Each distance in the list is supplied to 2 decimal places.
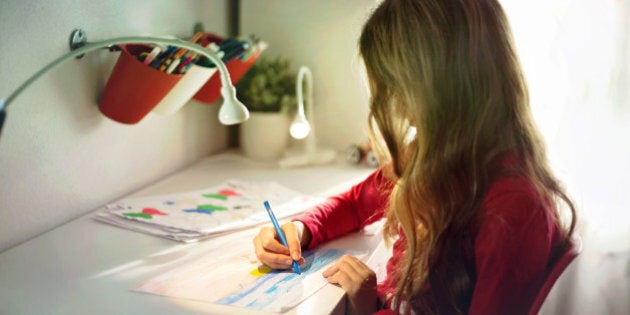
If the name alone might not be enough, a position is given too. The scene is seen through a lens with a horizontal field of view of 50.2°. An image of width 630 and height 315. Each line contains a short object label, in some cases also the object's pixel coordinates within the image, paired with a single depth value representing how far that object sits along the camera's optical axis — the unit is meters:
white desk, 0.89
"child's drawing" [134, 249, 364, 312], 0.92
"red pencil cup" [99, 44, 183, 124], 1.19
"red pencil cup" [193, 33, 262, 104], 1.46
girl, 0.86
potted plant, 1.67
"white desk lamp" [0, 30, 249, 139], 0.90
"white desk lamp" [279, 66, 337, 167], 1.63
